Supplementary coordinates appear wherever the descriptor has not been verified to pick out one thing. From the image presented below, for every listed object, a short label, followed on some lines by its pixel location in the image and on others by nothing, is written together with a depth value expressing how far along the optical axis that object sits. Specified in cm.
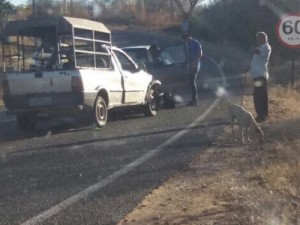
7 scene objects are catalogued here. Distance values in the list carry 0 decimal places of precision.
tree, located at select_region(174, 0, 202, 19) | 6638
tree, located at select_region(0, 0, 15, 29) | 5318
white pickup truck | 1498
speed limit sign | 1391
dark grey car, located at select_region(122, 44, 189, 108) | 2248
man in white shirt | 1563
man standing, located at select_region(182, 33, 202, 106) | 2054
